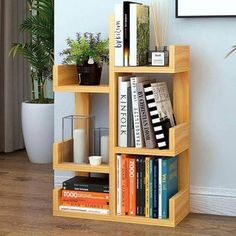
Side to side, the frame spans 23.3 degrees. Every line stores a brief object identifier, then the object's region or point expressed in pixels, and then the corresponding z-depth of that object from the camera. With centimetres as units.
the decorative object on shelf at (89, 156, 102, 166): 284
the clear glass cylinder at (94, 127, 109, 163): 291
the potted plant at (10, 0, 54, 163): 417
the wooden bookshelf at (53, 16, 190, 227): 268
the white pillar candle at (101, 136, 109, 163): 290
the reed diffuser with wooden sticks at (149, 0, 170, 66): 292
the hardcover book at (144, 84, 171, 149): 267
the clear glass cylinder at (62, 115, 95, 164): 291
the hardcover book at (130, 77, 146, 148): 271
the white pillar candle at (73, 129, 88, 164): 291
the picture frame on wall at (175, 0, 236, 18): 279
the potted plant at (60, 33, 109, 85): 284
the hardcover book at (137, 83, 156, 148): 269
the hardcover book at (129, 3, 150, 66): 268
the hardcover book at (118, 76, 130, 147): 274
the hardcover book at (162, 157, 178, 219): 271
